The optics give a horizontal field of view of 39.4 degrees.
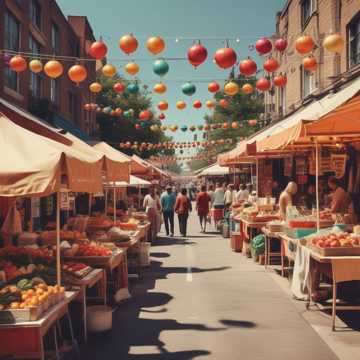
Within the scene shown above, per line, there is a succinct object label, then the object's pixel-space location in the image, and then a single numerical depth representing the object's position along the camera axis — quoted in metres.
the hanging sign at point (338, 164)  12.52
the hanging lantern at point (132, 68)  11.48
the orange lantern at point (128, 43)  9.92
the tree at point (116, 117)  44.28
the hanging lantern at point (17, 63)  11.52
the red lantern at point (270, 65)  11.22
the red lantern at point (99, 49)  10.43
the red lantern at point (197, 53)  10.14
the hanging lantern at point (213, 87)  13.55
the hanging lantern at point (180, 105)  15.54
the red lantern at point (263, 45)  10.44
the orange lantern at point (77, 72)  11.14
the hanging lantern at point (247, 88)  13.70
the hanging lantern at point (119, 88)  14.77
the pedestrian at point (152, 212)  18.28
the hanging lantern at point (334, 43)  9.16
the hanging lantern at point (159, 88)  13.14
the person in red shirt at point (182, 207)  19.89
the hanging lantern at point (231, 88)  12.44
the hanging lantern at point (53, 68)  10.83
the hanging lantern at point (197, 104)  16.03
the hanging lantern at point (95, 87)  15.10
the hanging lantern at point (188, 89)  12.86
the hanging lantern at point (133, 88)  14.88
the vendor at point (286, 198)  12.24
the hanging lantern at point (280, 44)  11.10
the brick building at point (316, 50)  18.00
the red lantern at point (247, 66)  10.56
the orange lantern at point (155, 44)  9.86
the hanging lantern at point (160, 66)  11.09
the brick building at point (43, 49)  18.83
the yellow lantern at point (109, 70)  11.97
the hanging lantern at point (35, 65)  12.07
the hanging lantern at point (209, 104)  16.33
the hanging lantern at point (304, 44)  9.67
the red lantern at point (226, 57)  9.92
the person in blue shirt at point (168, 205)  20.30
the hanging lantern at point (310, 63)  10.90
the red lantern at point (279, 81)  12.87
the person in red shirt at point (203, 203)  21.72
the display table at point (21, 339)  4.74
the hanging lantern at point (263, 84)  12.25
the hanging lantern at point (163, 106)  15.82
